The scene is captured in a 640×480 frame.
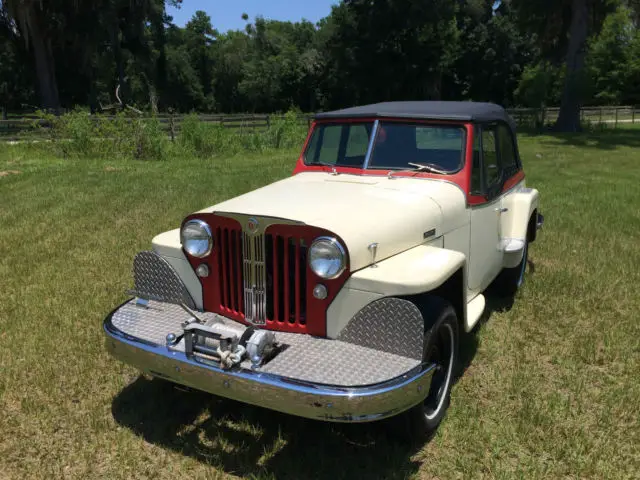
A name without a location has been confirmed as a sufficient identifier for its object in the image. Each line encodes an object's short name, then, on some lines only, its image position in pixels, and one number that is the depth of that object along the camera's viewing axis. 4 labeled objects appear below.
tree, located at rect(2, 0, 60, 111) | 22.05
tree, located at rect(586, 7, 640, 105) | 36.59
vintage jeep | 2.52
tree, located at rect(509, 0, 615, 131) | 22.12
